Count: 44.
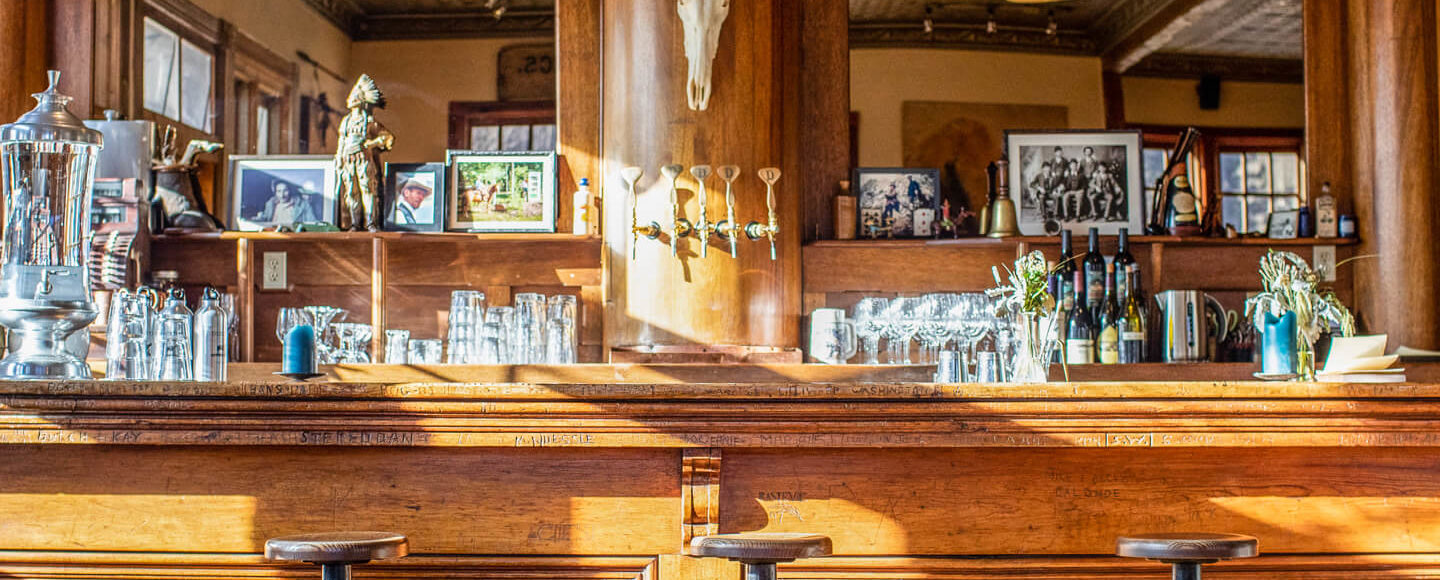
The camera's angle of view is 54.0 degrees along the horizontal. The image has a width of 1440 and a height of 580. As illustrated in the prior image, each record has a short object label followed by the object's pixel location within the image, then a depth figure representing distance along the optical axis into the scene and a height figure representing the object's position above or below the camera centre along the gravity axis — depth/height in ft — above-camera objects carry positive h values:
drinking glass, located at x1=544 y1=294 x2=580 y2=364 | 14.70 +0.01
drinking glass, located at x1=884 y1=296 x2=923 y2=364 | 14.21 +0.04
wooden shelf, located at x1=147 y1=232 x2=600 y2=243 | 14.92 +1.01
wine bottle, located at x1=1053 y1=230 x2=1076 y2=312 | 15.06 +0.51
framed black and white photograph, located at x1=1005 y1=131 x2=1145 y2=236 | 15.71 +1.64
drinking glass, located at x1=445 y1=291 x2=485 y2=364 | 14.58 +0.01
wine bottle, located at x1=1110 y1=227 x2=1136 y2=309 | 15.19 +0.61
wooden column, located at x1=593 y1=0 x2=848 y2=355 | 14.84 +1.79
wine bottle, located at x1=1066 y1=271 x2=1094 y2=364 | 14.83 -0.11
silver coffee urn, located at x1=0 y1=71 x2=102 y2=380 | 8.96 +0.64
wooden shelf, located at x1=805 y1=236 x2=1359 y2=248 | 15.21 +0.92
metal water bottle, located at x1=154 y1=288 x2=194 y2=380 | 10.23 -0.09
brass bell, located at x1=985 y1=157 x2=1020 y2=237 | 15.44 +1.22
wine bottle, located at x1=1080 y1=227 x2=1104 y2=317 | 15.16 +0.57
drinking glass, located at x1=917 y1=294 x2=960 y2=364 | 13.99 +0.08
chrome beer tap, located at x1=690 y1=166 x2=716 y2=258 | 14.57 +1.10
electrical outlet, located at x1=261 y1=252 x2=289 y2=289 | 15.64 +0.71
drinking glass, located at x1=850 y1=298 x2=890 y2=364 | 14.68 +0.07
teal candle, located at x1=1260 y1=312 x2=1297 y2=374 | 9.28 -0.13
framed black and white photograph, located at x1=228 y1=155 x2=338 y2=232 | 15.53 +1.56
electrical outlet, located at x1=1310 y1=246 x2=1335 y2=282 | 15.60 +0.70
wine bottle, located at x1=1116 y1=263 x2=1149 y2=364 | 15.08 -0.01
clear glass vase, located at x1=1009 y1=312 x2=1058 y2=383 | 9.51 -0.17
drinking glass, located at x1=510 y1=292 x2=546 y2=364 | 14.66 +0.01
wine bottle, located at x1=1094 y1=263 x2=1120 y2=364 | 15.05 -0.07
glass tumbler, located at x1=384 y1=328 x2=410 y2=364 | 14.79 -0.15
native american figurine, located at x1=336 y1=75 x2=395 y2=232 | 15.12 +1.82
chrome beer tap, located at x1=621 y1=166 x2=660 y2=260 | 14.62 +1.14
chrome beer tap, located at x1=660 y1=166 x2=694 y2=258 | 14.53 +1.16
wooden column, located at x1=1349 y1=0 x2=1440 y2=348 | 14.83 +1.63
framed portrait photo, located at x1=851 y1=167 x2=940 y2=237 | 15.69 +1.41
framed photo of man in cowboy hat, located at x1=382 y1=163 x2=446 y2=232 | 15.39 +1.47
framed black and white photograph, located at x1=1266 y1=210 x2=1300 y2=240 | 15.84 +1.13
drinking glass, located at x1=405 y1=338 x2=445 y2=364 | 14.78 -0.22
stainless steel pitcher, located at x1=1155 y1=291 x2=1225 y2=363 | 15.06 -0.01
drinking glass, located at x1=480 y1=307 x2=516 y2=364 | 14.58 -0.05
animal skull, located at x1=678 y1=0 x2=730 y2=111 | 14.70 +3.04
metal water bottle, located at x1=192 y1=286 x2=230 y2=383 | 10.55 -0.06
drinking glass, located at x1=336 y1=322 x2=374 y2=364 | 14.71 -0.11
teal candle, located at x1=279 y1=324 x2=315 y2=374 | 9.58 -0.12
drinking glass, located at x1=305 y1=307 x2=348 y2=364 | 14.53 -0.01
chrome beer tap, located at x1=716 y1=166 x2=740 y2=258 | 14.52 +1.20
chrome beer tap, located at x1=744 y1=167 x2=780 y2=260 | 14.48 +1.07
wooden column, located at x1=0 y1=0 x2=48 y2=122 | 14.89 +2.99
